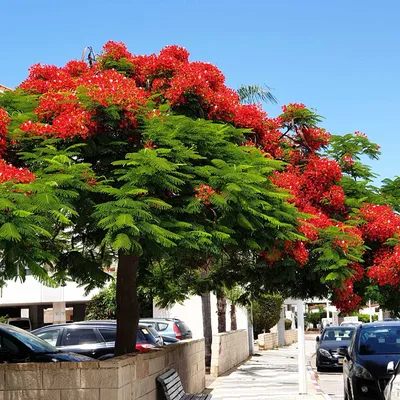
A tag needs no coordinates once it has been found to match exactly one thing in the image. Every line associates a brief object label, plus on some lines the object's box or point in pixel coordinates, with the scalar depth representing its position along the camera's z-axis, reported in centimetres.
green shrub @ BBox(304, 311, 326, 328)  8392
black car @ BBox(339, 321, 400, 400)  1368
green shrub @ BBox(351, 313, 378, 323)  7606
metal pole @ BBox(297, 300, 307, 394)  1770
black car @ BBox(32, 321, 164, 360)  1777
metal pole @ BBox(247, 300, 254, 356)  3622
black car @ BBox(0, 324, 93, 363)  1388
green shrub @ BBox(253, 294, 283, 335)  4469
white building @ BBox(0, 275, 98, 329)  3716
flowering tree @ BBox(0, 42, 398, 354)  963
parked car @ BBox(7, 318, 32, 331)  4166
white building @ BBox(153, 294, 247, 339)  3856
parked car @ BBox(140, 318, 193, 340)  2594
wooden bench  1209
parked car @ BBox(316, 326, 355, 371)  2650
